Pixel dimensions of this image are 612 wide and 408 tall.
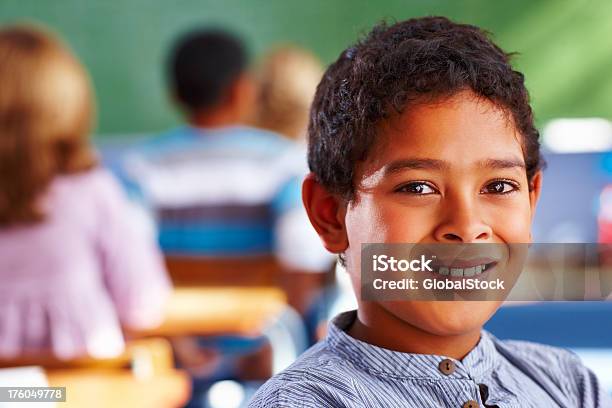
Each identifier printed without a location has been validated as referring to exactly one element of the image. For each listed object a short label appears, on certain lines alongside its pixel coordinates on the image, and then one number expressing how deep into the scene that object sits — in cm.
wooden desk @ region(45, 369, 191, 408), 180
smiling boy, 130
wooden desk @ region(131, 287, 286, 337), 255
